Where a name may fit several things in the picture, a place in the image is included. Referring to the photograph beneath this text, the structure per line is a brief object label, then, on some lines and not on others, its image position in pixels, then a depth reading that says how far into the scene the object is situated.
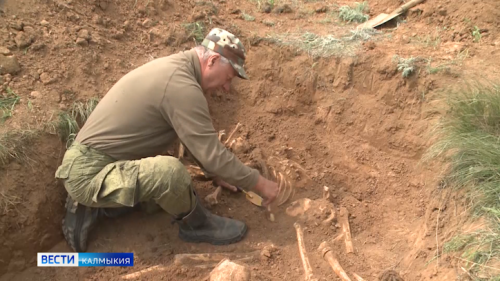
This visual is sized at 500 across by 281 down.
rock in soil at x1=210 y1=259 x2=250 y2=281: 2.78
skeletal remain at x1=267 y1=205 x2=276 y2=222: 3.65
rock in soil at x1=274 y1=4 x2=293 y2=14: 5.66
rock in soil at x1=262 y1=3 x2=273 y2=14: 5.67
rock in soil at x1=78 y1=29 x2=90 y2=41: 4.22
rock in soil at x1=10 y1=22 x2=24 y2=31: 4.06
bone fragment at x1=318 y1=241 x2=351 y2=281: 2.98
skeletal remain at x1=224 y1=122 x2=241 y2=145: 4.18
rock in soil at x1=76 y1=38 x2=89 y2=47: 4.16
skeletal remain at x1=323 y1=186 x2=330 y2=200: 3.72
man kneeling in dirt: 2.95
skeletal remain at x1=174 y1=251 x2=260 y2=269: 3.21
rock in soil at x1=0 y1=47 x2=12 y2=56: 3.84
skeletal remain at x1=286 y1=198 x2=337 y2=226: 3.54
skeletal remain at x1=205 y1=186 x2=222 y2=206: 3.72
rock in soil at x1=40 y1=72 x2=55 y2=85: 3.84
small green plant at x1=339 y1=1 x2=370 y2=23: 5.57
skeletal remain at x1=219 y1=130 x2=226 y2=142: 4.22
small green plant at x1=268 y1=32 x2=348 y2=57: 4.71
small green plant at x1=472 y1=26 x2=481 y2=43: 4.76
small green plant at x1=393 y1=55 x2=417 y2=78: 4.30
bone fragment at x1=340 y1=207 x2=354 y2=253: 3.29
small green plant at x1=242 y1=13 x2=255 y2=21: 5.35
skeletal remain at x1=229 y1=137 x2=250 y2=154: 4.08
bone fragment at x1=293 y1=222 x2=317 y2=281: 3.02
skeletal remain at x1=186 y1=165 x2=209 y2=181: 3.98
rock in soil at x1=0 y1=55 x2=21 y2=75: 3.76
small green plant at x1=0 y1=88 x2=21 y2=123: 3.49
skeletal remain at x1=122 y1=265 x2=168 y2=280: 3.16
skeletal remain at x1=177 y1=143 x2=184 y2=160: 4.05
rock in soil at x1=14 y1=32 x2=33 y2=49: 3.97
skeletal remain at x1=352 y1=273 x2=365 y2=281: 2.96
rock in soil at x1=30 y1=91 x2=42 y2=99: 3.71
